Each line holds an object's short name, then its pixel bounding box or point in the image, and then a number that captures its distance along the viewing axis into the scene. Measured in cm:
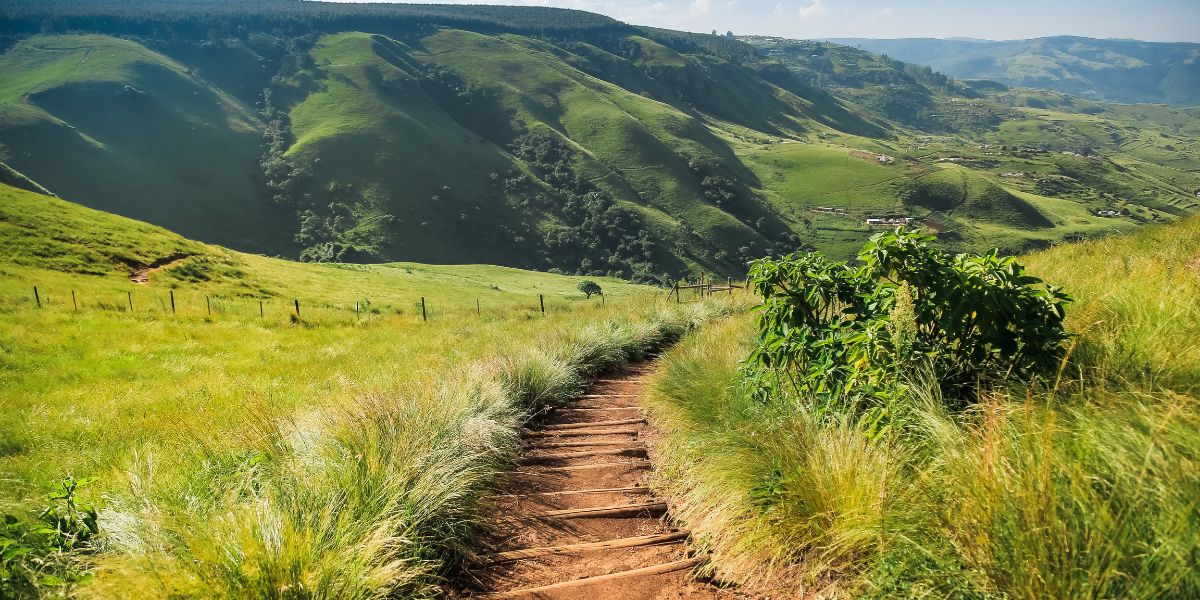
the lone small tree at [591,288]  8669
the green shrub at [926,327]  419
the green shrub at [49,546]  308
